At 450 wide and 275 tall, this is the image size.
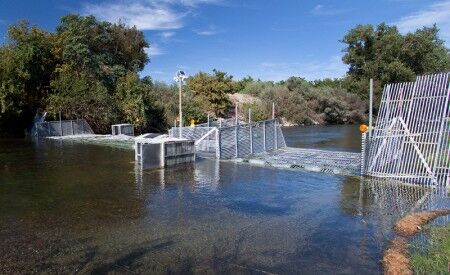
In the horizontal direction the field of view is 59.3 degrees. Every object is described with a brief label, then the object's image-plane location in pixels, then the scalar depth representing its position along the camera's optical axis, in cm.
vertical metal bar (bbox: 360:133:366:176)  1144
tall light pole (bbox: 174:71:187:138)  1450
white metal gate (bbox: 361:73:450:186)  1012
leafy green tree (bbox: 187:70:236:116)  4234
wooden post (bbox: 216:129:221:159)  1495
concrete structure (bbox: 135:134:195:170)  1227
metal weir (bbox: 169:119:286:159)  1527
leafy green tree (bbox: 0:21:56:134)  2444
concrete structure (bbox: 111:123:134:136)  2567
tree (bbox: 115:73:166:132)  2955
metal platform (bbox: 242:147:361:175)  1272
